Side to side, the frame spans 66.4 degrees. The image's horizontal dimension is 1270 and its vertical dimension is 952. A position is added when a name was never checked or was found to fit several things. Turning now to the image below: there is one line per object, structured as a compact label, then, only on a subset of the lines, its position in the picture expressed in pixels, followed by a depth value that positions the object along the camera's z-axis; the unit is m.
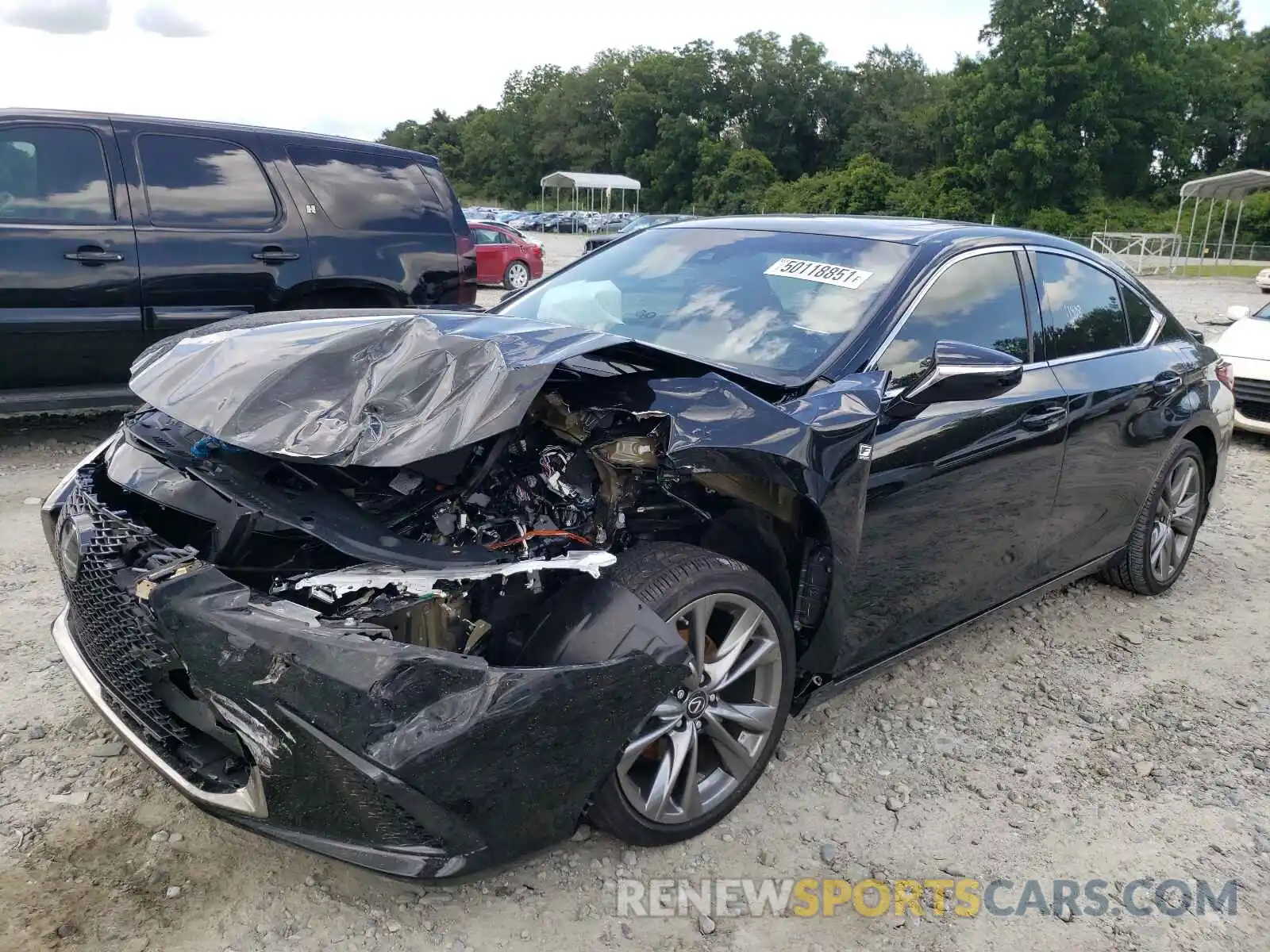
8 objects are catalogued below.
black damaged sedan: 2.04
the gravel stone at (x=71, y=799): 2.72
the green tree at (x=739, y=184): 68.75
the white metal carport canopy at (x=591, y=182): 60.75
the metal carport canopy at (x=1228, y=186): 27.72
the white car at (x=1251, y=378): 8.08
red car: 19.02
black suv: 5.59
